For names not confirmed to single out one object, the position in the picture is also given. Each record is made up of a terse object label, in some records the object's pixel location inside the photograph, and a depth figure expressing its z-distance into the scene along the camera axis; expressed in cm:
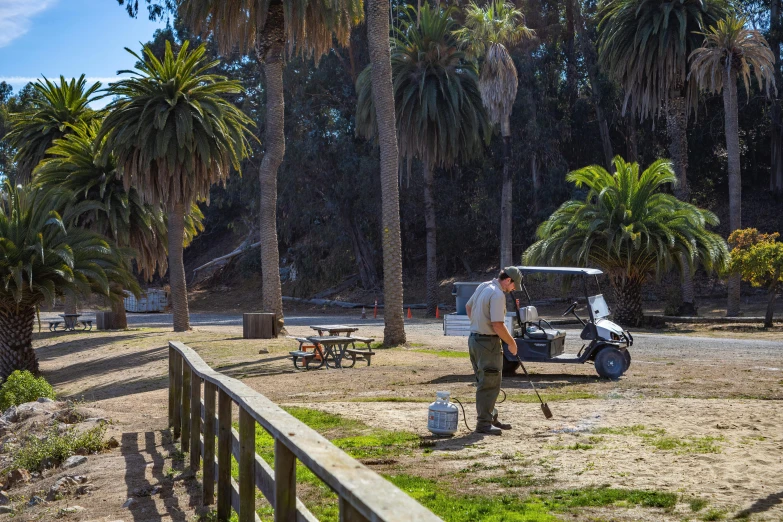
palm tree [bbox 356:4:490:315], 4203
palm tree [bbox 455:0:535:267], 3812
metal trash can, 1978
